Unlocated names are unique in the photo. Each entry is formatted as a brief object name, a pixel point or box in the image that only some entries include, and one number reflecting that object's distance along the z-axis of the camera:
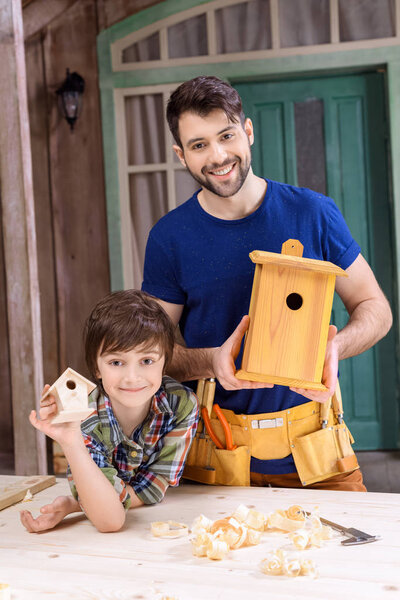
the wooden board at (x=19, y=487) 1.66
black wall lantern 4.33
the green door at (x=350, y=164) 4.40
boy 1.43
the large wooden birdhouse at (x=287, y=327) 1.57
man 1.81
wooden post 3.09
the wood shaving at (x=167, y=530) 1.39
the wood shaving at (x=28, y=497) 1.69
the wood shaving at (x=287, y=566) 1.17
